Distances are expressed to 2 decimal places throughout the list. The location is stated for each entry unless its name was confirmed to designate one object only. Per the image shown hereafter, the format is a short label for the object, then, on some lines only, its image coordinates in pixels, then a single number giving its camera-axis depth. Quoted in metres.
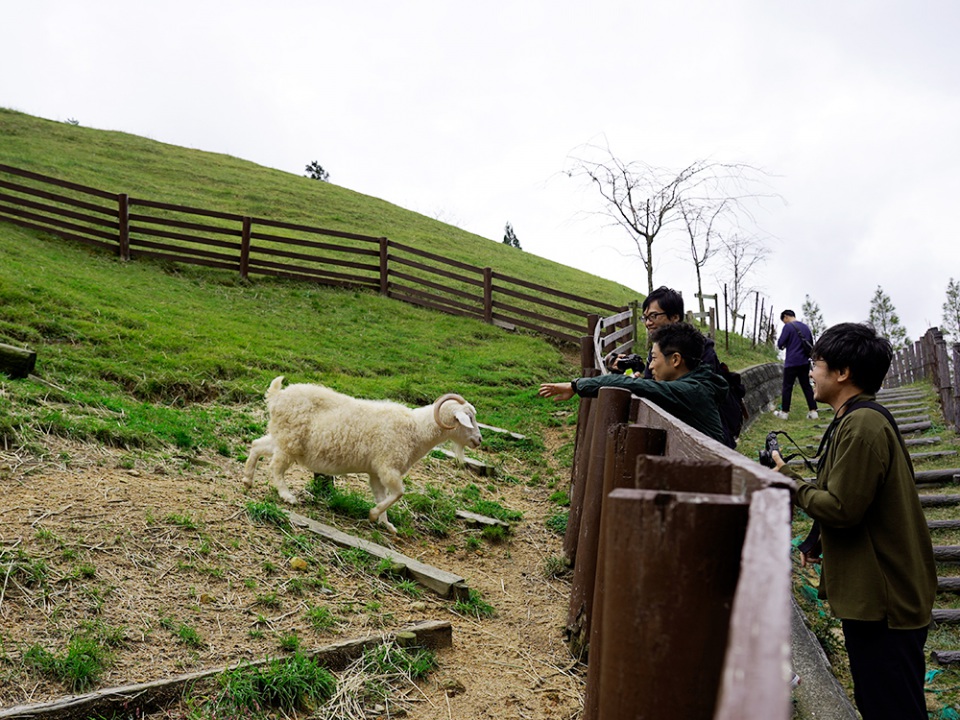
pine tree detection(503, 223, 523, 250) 61.68
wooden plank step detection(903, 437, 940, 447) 9.91
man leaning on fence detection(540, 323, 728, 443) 3.81
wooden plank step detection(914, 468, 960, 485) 8.15
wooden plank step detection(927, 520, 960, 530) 6.89
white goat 6.12
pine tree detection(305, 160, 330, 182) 67.00
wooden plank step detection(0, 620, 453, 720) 2.97
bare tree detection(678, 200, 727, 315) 26.49
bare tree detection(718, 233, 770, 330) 31.17
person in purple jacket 11.97
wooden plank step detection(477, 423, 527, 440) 9.89
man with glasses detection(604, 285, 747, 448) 4.84
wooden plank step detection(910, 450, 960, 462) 9.03
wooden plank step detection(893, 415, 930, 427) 11.82
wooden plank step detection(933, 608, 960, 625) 5.52
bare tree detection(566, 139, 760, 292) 19.19
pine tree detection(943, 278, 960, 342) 44.83
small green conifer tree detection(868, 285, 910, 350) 52.91
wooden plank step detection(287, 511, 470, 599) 4.91
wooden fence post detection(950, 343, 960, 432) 9.58
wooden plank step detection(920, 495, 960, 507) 7.47
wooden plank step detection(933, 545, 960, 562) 6.36
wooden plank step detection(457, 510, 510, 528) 6.62
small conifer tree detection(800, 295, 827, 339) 51.19
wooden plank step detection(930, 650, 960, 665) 4.97
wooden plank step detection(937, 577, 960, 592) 5.96
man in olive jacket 2.71
